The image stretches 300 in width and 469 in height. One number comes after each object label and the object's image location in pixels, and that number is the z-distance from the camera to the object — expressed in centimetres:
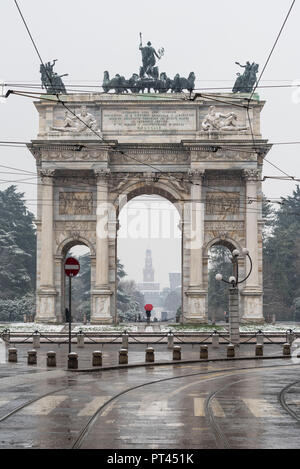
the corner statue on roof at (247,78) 6197
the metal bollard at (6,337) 4428
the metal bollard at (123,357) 3099
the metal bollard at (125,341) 3969
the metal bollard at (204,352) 3403
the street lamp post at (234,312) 4303
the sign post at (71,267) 2998
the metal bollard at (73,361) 2828
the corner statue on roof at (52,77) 6012
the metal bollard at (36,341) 4181
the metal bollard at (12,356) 3175
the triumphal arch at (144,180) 5981
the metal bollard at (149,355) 3209
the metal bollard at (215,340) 4274
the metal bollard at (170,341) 4150
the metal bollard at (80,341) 4212
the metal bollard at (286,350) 3719
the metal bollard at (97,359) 2938
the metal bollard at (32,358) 3054
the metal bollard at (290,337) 4502
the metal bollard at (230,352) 3519
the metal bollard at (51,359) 2941
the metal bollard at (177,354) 3303
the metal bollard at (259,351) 3647
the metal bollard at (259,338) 4394
